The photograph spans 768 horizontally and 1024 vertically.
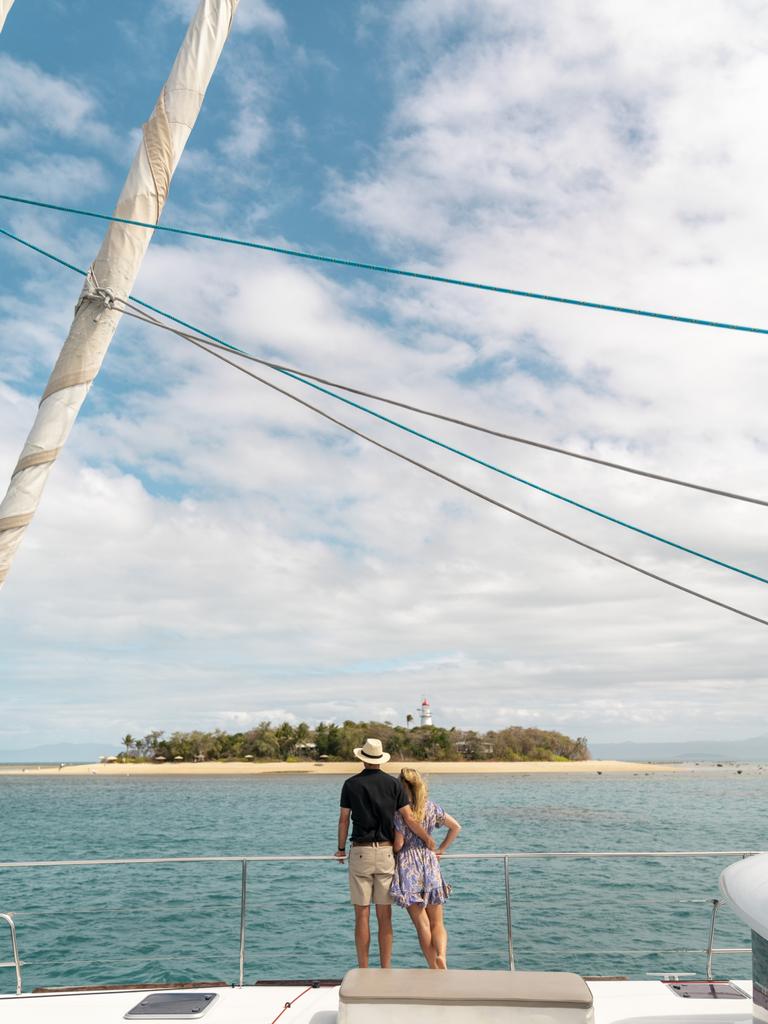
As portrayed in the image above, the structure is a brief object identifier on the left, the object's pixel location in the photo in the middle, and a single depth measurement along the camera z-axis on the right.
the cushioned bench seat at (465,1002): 4.40
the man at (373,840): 6.44
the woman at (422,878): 6.41
